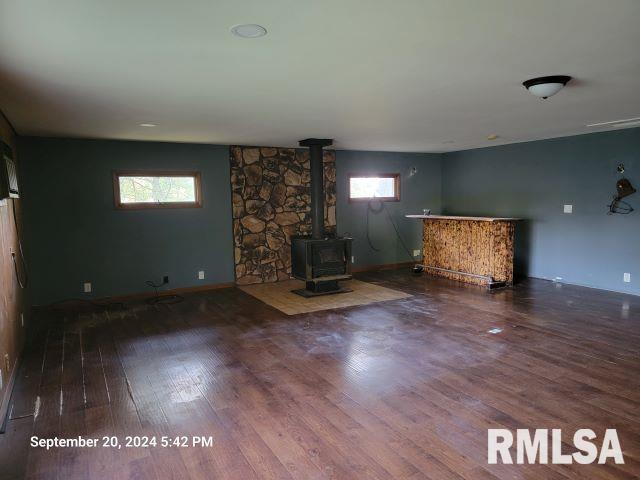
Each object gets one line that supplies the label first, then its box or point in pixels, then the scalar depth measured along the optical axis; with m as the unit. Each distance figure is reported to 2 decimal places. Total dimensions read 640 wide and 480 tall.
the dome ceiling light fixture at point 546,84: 2.89
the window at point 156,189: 5.68
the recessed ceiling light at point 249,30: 1.95
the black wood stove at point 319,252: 5.84
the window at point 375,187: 7.51
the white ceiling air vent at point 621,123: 4.77
